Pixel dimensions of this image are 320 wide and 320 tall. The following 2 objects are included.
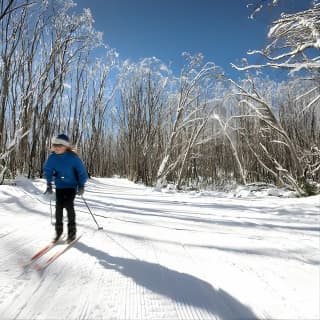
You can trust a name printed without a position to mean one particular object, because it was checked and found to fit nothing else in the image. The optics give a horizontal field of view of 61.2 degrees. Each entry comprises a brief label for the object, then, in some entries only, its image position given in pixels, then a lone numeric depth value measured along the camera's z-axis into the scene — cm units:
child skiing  299
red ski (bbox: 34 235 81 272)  210
